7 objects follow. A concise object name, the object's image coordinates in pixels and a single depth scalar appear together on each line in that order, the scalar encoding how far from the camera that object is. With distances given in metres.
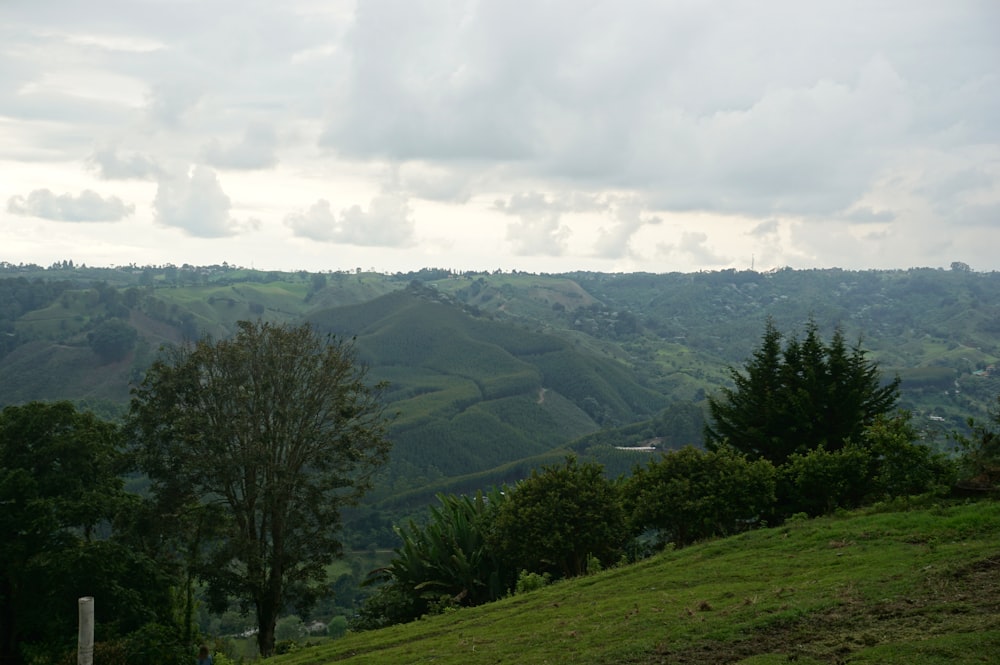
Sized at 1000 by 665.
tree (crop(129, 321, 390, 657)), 27.39
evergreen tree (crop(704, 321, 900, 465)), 26.92
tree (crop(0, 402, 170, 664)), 22.02
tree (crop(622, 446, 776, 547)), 20.78
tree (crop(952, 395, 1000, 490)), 17.70
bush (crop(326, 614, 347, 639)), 76.75
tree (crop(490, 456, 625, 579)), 21.80
